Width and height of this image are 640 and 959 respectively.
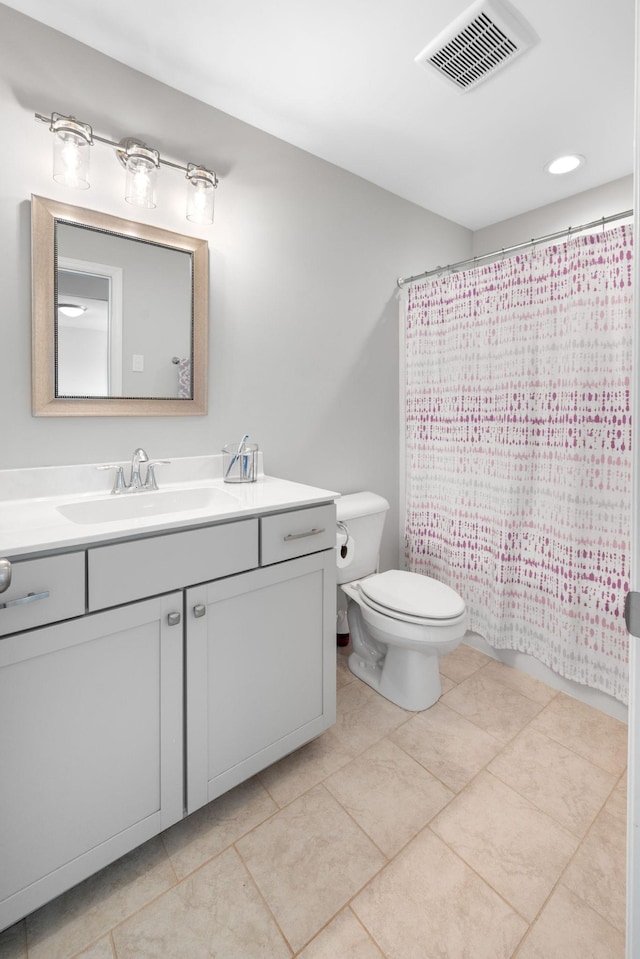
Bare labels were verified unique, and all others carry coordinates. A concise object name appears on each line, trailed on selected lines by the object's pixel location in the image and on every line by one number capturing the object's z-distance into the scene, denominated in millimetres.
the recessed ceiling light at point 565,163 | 2051
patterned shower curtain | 1710
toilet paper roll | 1964
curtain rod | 1628
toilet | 1714
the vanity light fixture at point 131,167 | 1351
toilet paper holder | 1966
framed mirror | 1406
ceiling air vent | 1334
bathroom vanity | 973
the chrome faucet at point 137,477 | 1552
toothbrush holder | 1770
